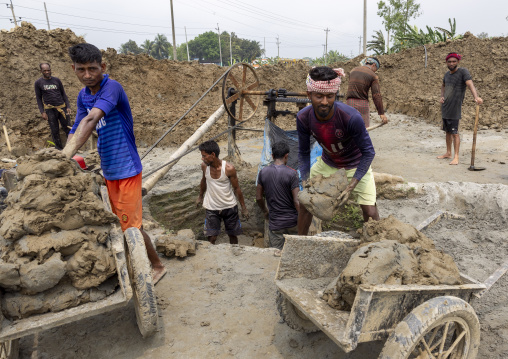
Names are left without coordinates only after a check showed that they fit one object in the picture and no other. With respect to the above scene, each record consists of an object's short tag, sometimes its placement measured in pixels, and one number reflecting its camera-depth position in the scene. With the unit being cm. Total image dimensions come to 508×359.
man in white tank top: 410
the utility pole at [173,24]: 2461
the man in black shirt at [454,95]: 558
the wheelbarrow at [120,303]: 172
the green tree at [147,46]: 6106
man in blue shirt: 228
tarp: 556
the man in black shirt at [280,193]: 393
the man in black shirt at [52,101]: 637
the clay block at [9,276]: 172
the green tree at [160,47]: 6331
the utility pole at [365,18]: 2620
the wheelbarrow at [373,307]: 156
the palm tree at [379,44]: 1737
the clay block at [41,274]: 176
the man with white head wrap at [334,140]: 257
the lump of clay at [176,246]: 340
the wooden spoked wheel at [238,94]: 548
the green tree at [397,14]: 2091
